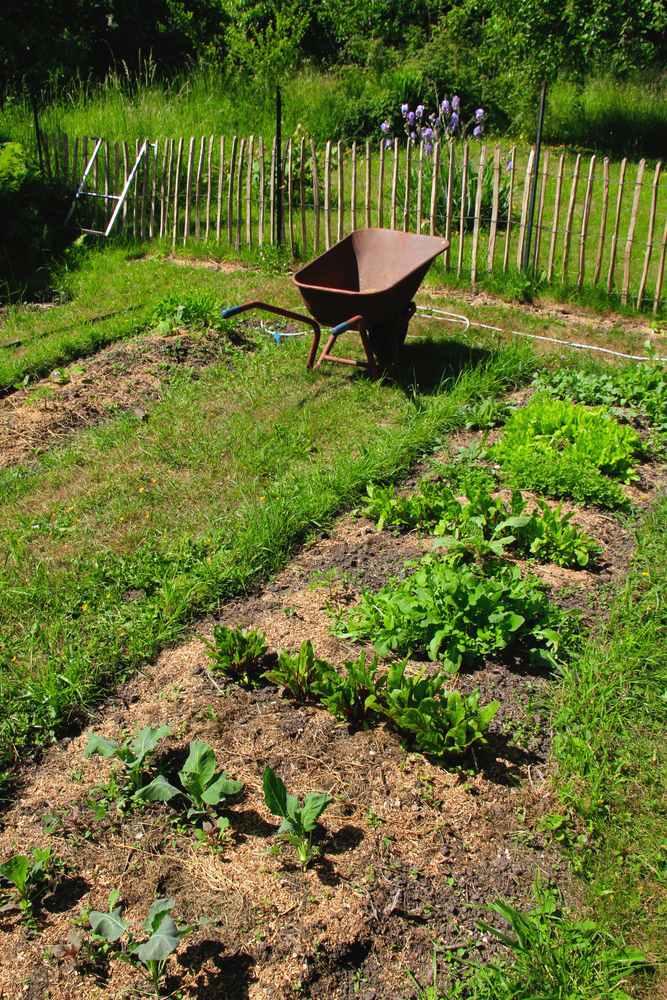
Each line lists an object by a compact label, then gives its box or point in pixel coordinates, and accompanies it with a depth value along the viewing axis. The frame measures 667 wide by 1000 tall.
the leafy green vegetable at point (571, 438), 4.11
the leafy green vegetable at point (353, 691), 2.60
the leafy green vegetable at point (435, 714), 2.41
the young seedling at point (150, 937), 1.82
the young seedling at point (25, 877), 2.04
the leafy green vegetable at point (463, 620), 2.86
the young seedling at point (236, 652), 2.82
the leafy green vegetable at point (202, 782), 2.26
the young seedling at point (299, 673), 2.73
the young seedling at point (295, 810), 2.16
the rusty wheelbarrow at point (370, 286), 4.83
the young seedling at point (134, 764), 2.32
